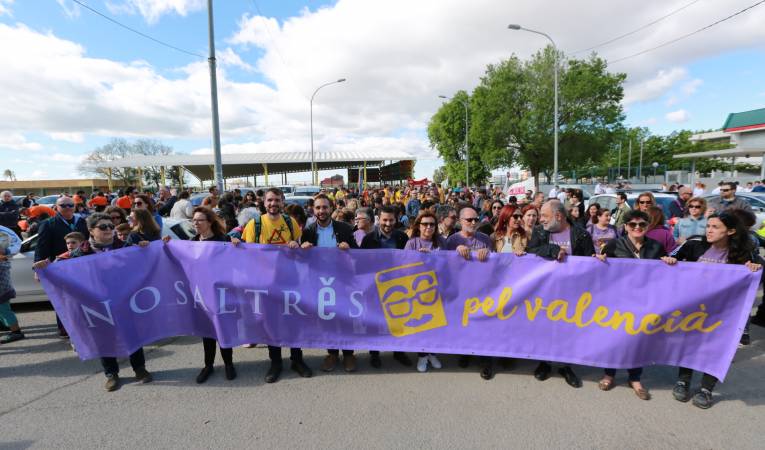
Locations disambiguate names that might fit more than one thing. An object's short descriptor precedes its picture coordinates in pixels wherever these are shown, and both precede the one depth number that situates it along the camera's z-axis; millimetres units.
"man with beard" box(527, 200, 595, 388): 3672
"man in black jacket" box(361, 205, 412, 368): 4082
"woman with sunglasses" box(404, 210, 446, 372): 3963
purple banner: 3385
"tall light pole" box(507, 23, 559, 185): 19141
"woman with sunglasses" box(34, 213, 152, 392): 3762
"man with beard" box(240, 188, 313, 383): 4281
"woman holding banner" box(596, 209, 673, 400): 3533
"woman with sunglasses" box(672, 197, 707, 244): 5730
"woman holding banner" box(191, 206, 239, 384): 3891
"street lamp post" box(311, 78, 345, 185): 35969
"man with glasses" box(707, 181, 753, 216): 6355
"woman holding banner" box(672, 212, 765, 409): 3316
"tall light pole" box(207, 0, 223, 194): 10266
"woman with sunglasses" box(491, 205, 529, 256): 5195
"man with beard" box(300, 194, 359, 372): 4031
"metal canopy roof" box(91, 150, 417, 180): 39125
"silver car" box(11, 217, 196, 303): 5801
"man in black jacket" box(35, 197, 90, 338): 4621
